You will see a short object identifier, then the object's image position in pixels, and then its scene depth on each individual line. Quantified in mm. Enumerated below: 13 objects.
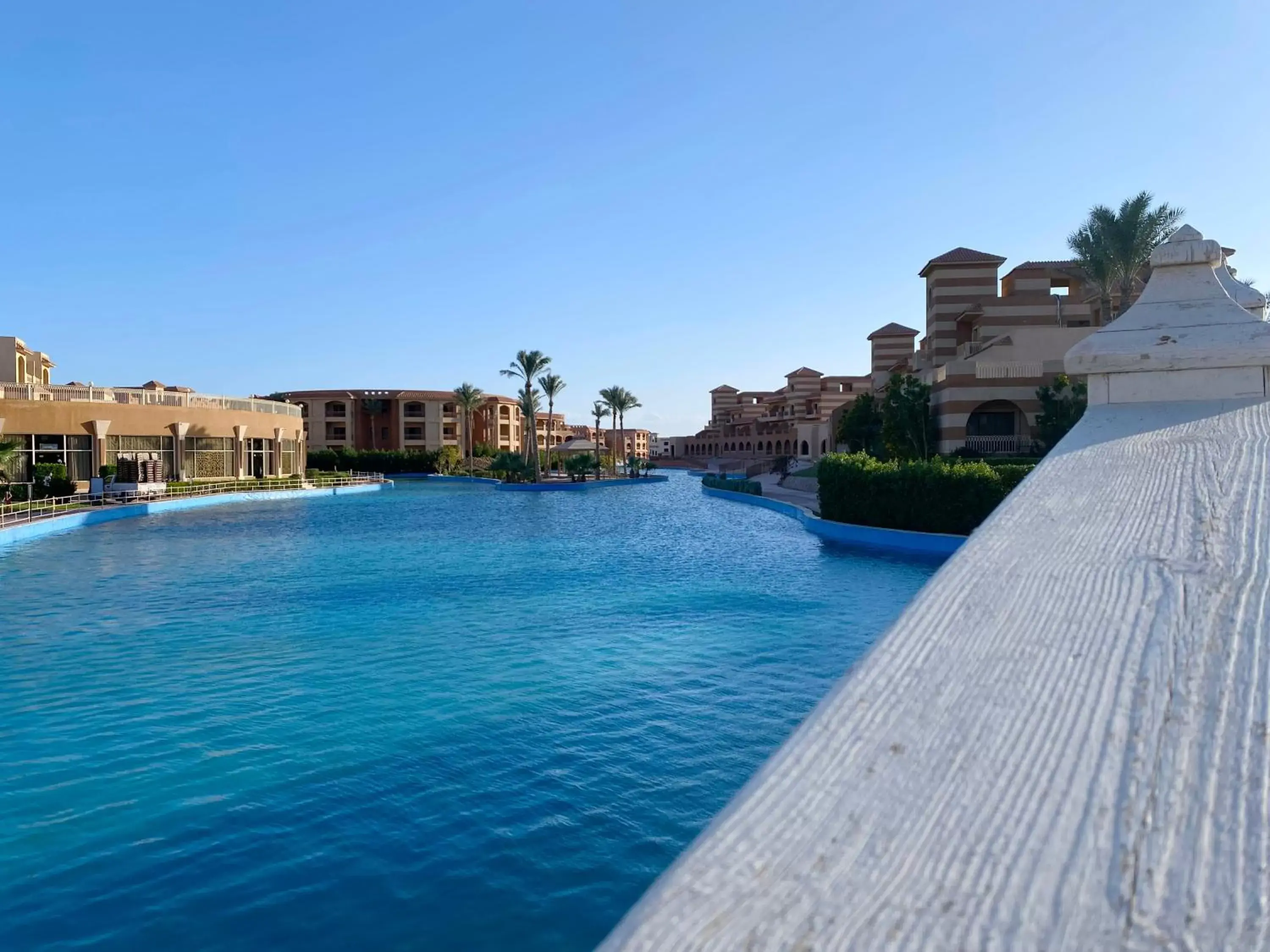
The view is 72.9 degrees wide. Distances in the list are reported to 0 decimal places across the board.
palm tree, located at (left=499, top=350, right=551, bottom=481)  62000
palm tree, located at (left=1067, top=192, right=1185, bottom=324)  32188
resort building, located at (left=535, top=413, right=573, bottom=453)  107062
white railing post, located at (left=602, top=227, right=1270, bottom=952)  930
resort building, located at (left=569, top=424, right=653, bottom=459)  128625
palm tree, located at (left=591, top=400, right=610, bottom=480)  80875
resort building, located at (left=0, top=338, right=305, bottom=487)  38438
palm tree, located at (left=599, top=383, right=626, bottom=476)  76500
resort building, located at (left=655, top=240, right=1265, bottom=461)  33906
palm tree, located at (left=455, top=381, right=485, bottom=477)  74438
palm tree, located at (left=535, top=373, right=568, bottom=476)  64750
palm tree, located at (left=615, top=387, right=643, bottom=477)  76500
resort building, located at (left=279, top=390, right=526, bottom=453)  79875
